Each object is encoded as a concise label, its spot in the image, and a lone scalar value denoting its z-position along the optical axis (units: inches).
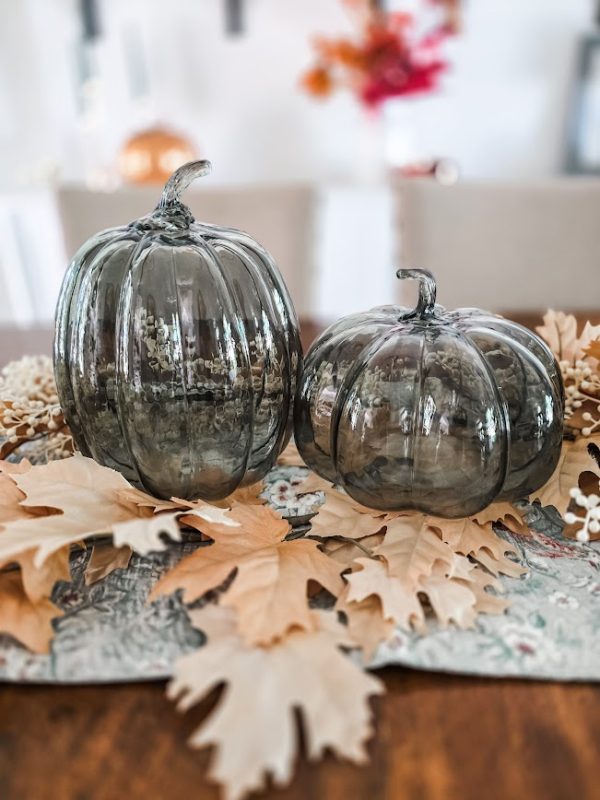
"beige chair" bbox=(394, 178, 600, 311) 49.8
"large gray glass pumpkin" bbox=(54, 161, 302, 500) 17.4
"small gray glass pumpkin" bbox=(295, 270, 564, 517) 16.6
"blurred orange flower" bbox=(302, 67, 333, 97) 82.1
